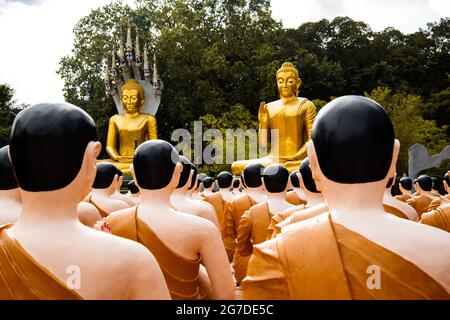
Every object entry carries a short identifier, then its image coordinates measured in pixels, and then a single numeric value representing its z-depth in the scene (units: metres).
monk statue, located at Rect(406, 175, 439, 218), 9.33
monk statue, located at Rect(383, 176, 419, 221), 5.38
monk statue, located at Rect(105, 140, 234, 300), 3.29
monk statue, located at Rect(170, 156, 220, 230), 5.33
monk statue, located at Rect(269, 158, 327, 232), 5.12
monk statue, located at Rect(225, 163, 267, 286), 8.05
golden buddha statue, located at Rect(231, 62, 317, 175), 16.27
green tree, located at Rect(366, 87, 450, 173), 25.53
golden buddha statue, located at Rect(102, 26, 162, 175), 19.14
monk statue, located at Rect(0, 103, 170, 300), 1.97
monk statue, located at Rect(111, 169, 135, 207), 7.56
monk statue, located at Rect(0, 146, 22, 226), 3.86
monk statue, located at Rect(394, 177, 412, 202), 11.44
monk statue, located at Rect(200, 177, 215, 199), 13.16
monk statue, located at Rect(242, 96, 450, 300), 1.99
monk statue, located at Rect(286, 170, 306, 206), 8.18
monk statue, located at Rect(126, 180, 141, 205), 9.55
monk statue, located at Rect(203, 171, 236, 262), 10.80
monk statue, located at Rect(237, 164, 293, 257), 6.11
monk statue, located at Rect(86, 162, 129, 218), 6.36
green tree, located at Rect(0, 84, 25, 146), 26.57
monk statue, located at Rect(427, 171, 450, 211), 7.34
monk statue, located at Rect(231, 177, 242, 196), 13.94
